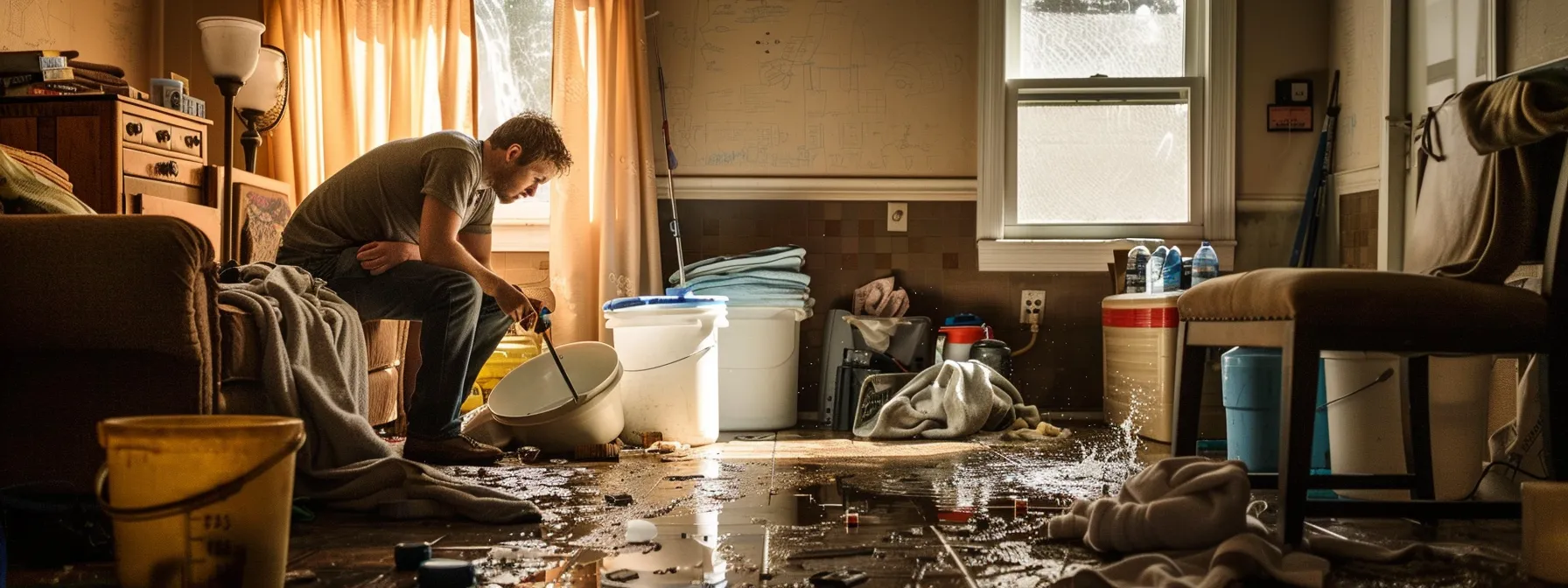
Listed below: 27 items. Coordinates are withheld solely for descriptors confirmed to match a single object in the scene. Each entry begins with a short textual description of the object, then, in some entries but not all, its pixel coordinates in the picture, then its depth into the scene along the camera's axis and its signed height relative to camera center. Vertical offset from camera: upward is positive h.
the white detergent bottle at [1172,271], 3.55 +0.02
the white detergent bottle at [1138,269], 3.75 +0.03
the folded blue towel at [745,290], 3.90 -0.05
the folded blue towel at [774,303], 3.91 -0.09
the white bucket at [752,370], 3.83 -0.33
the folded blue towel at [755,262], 3.95 +0.05
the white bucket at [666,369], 3.31 -0.28
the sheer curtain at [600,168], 3.96 +0.40
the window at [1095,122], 4.19 +0.60
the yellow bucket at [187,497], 1.16 -0.24
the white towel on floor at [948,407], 3.46 -0.42
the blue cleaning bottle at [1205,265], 3.35 +0.04
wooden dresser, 3.01 +0.37
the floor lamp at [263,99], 3.77 +0.61
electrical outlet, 4.18 -0.11
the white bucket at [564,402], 2.95 -0.36
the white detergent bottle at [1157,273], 3.62 +0.02
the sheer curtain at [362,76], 4.01 +0.73
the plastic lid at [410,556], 1.55 -0.40
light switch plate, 4.21 +0.22
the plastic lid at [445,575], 1.40 -0.39
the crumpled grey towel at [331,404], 2.02 -0.26
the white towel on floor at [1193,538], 1.42 -0.37
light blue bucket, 2.70 -0.32
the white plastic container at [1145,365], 3.45 -0.28
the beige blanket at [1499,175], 1.72 +0.18
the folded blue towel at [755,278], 3.92 -0.01
